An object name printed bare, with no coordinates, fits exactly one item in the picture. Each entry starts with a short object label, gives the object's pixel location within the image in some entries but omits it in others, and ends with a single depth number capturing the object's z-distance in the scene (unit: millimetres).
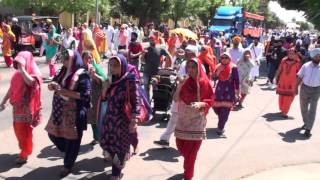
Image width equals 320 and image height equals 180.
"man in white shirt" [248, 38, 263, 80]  16406
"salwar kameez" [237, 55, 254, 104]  12188
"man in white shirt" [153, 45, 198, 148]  7914
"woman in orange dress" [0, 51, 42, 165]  6578
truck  39125
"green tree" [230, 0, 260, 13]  90850
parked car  21802
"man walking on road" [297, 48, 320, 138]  9750
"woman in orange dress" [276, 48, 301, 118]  11922
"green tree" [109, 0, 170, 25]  52312
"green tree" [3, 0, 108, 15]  41281
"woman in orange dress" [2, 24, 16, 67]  17750
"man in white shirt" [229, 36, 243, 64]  13387
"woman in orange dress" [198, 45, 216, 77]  11148
